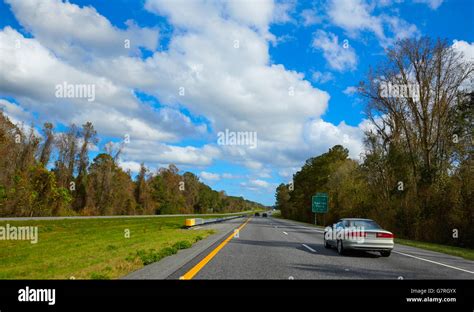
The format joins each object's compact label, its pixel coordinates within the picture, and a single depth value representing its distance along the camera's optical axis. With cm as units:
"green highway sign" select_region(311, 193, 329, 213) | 5394
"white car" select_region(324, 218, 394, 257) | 1204
